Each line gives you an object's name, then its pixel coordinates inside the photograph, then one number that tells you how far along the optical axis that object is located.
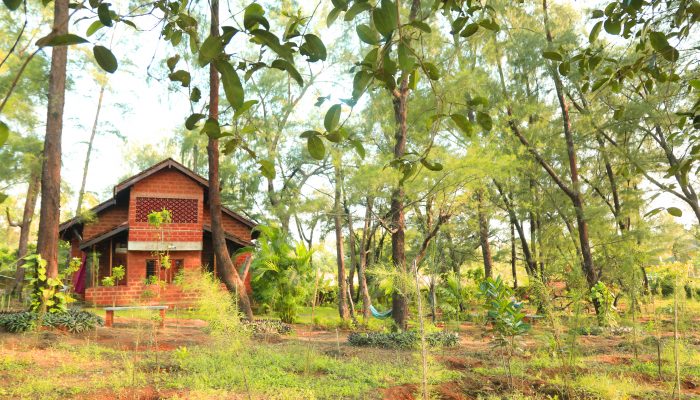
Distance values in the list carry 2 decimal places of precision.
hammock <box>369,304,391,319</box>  13.28
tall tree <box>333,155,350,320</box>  11.39
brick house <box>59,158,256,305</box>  13.50
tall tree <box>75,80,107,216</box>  18.93
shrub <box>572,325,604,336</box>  9.93
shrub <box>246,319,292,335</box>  9.22
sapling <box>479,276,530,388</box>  5.00
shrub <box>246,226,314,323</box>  12.16
